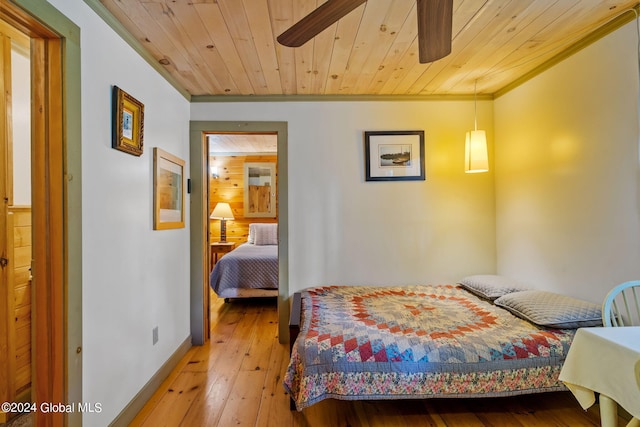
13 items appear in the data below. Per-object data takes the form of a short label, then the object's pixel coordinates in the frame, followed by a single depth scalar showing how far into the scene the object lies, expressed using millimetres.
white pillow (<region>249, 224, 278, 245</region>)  4957
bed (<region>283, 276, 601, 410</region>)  1579
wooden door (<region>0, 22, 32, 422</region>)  1700
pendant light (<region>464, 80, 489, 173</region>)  2512
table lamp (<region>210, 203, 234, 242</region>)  5277
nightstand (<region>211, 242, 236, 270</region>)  4906
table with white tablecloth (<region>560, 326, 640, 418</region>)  928
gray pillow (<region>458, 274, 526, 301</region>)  2321
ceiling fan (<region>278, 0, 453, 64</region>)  1121
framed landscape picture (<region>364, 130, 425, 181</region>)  2816
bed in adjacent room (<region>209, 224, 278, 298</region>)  3670
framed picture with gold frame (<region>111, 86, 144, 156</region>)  1597
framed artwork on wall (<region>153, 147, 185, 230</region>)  2061
